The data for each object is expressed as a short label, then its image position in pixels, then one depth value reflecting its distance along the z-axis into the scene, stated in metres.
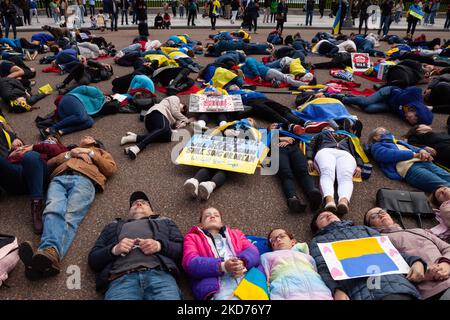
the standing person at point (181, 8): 23.16
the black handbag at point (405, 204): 3.55
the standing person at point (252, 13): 17.92
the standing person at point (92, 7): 20.73
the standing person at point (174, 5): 23.57
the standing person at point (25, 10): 17.53
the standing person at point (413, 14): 15.52
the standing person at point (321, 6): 23.38
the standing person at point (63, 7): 17.53
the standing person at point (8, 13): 13.73
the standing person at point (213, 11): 18.59
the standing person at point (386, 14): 15.92
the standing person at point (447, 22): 19.54
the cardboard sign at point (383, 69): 8.50
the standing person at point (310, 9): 20.42
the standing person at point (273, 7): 20.31
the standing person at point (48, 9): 20.48
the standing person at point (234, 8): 21.78
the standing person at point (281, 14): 16.92
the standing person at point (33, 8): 20.10
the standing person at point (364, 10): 16.67
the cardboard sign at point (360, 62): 9.50
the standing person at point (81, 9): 18.90
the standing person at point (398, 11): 21.89
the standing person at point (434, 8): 21.14
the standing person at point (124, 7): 19.95
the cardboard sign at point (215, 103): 5.91
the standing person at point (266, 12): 20.96
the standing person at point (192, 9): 19.53
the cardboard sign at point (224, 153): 4.13
